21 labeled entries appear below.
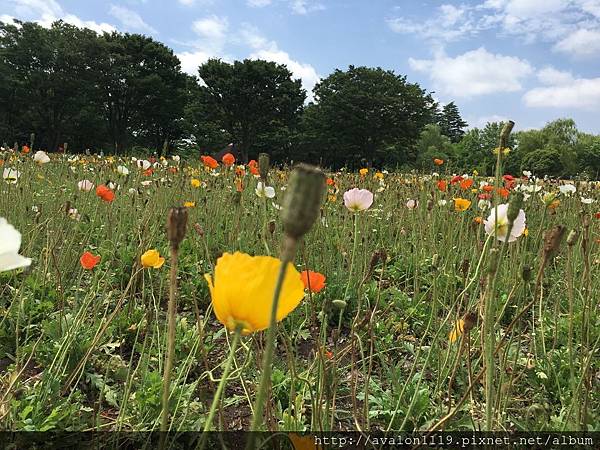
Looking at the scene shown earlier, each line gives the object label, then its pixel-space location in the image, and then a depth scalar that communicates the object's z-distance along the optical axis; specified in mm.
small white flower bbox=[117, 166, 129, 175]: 2759
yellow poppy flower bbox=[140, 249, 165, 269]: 1197
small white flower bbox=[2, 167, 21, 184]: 2421
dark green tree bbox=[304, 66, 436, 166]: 32906
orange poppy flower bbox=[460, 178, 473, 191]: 2951
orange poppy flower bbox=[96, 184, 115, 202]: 1801
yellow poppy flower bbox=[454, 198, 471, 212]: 2290
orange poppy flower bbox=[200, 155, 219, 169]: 2822
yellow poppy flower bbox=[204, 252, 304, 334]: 497
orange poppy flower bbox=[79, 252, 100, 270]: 1297
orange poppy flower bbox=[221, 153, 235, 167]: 3003
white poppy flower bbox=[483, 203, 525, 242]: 1079
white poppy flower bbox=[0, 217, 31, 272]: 456
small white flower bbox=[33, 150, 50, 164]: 3246
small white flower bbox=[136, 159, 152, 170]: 3281
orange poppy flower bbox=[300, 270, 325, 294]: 1056
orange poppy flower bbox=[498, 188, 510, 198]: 2166
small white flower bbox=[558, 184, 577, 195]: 2987
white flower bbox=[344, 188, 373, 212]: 1600
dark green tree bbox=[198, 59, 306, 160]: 31891
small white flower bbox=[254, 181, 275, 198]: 1788
